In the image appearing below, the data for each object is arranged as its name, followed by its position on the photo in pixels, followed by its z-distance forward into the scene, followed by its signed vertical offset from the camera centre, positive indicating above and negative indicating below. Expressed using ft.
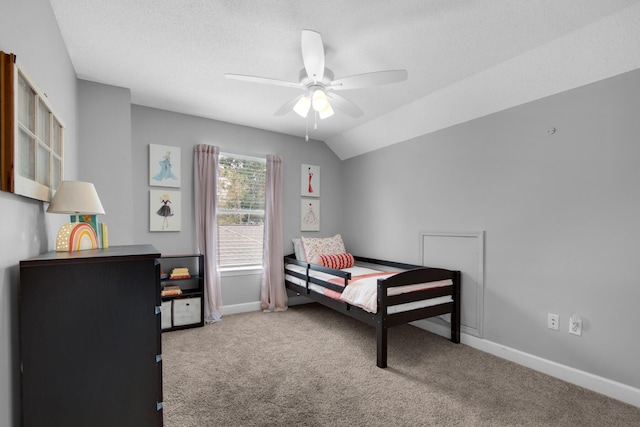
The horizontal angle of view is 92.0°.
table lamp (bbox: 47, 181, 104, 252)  4.85 +0.07
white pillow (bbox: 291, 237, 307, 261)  13.43 -1.60
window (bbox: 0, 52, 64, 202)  3.39 +1.01
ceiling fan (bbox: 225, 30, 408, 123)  5.87 +2.89
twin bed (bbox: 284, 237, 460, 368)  8.13 -2.38
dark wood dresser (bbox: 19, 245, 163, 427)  3.66 -1.62
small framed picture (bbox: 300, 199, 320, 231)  14.12 -0.09
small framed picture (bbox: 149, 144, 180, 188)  10.89 +1.67
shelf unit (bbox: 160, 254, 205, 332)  10.55 -2.97
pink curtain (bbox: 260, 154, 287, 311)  12.94 -1.37
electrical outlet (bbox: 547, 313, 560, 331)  7.53 -2.63
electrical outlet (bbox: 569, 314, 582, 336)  7.14 -2.57
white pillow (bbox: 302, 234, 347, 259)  12.70 -1.40
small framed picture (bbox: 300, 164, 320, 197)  14.14 +1.51
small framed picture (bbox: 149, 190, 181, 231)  10.86 +0.08
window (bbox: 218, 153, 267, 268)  12.56 +0.15
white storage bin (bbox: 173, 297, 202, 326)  10.67 -3.45
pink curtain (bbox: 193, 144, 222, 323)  11.50 -0.36
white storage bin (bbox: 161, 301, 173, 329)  10.48 -3.48
